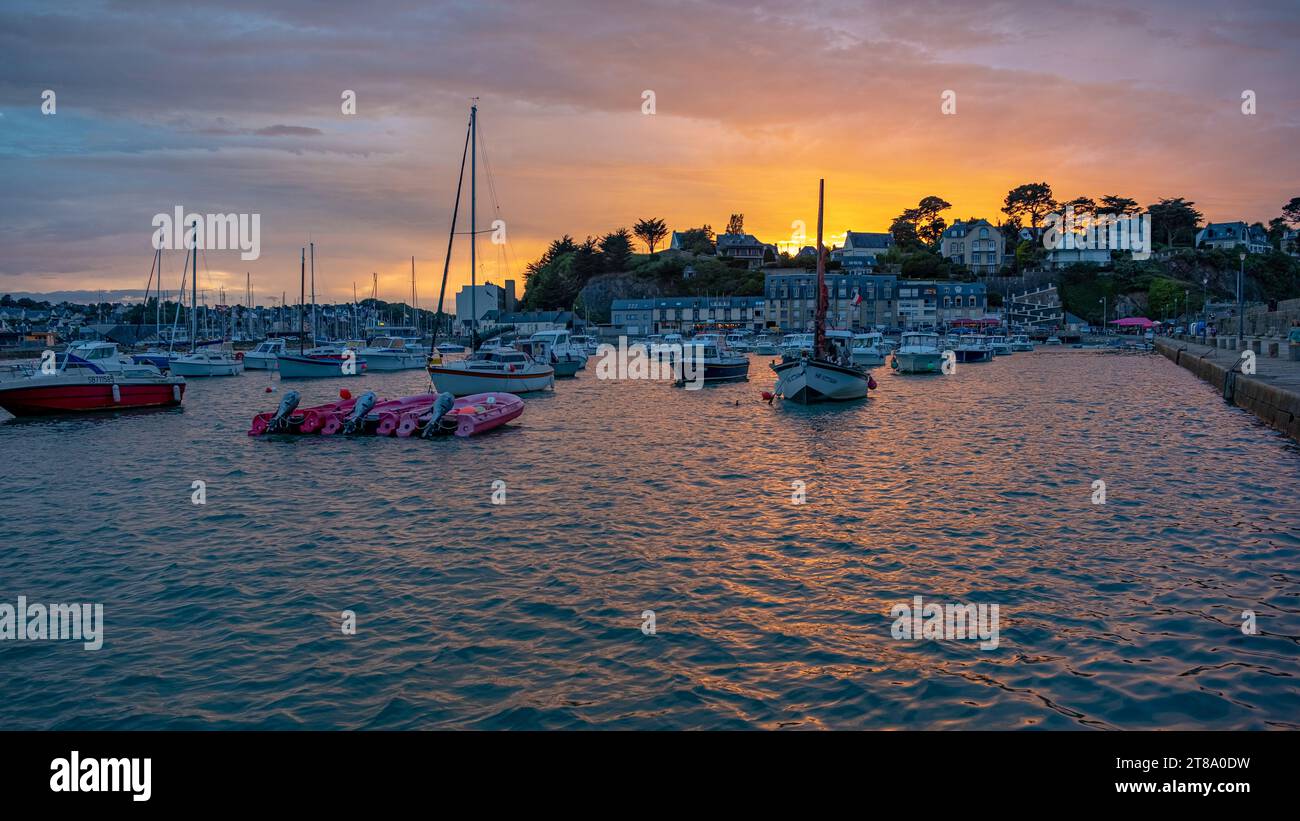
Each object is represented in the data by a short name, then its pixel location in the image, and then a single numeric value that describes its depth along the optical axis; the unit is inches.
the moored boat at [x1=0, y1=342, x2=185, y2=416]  1497.3
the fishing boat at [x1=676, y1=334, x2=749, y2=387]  2254.4
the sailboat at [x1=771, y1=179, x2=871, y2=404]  1626.5
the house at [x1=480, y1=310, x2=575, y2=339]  6048.2
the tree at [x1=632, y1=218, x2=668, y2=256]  7815.0
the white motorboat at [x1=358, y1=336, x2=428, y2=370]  3097.9
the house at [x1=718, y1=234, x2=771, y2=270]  7337.6
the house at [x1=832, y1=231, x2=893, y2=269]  6939.0
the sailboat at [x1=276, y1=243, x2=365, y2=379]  2704.2
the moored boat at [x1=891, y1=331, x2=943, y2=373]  2810.0
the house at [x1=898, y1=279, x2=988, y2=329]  5861.2
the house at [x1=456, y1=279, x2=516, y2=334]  6924.2
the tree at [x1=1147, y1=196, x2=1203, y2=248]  7278.5
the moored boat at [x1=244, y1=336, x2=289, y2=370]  3073.3
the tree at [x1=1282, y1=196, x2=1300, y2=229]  7426.2
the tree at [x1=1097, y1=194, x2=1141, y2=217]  7027.6
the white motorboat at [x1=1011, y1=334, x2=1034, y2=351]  4687.5
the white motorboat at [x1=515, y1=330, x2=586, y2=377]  2662.4
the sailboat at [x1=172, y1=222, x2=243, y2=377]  2642.7
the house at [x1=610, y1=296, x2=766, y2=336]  6082.7
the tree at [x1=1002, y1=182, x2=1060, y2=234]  7199.8
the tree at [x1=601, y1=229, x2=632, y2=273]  7219.5
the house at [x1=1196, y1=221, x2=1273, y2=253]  6924.2
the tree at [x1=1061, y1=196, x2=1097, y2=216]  7057.1
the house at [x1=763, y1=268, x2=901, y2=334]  5762.8
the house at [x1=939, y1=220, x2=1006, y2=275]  6727.4
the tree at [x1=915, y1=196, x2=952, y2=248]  7593.5
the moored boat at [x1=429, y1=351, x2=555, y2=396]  1712.6
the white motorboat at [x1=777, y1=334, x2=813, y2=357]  3441.7
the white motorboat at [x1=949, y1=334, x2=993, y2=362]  3501.5
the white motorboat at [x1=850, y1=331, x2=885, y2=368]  3085.6
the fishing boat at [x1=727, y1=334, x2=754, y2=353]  4212.6
